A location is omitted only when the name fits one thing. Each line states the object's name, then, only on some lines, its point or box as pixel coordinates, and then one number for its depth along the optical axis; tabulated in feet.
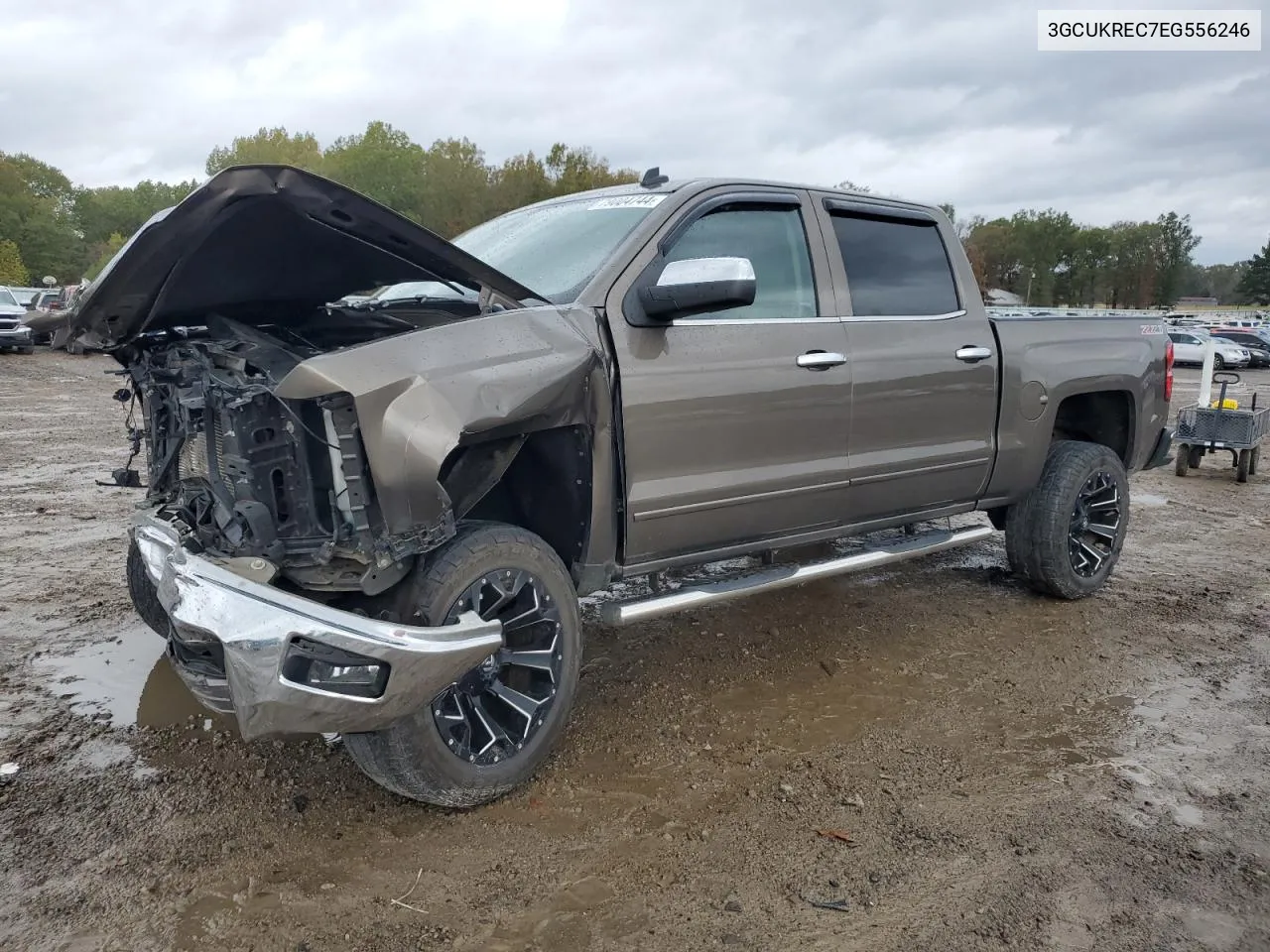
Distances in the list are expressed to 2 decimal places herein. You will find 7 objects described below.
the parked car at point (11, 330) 80.94
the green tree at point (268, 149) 262.47
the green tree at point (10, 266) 198.39
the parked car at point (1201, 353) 101.65
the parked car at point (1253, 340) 106.01
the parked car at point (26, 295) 92.40
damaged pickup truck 8.93
